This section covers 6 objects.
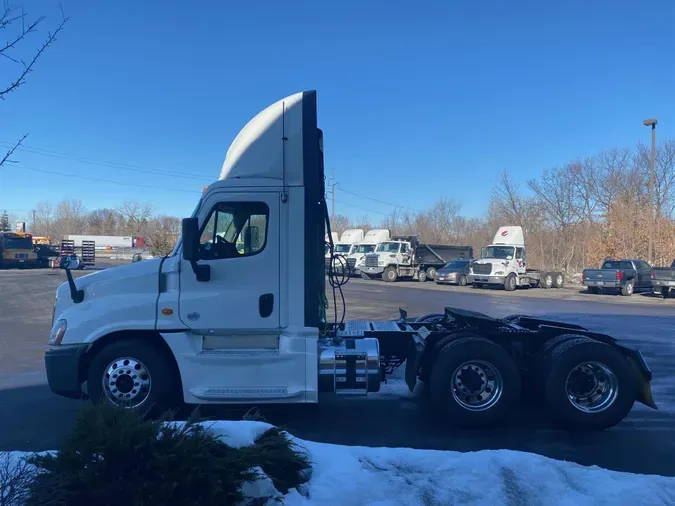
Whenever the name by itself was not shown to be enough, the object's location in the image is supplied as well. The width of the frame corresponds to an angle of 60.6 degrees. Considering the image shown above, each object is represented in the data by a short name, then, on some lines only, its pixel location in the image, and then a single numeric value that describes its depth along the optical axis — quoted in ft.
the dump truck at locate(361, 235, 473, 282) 123.44
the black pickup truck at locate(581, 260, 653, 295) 92.63
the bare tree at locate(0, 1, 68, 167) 11.92
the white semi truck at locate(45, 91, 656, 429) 19.81
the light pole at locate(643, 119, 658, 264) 98.94
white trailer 281.54
